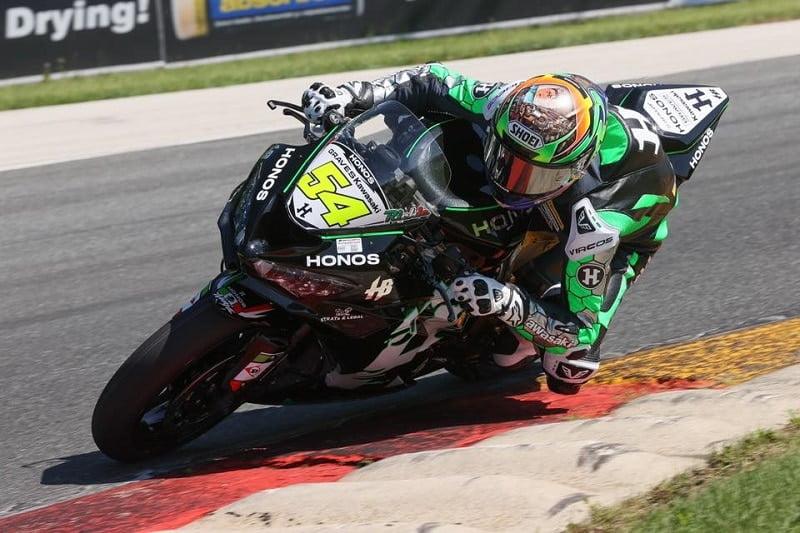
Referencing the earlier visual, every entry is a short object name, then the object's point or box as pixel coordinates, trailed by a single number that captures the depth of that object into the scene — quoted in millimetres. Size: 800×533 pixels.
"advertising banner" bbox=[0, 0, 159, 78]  27016
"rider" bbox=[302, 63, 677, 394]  9289
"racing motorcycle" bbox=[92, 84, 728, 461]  9008
